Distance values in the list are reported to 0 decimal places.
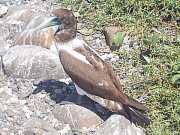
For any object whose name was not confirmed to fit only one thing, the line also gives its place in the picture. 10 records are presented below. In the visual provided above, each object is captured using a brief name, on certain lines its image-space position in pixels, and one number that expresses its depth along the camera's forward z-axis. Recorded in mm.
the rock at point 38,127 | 6043
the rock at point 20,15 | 7980
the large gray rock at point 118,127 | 5934
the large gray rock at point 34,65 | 6938
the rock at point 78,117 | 6258
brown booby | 6094
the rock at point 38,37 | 7375
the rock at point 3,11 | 8133
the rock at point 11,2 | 8391
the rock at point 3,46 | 7465
